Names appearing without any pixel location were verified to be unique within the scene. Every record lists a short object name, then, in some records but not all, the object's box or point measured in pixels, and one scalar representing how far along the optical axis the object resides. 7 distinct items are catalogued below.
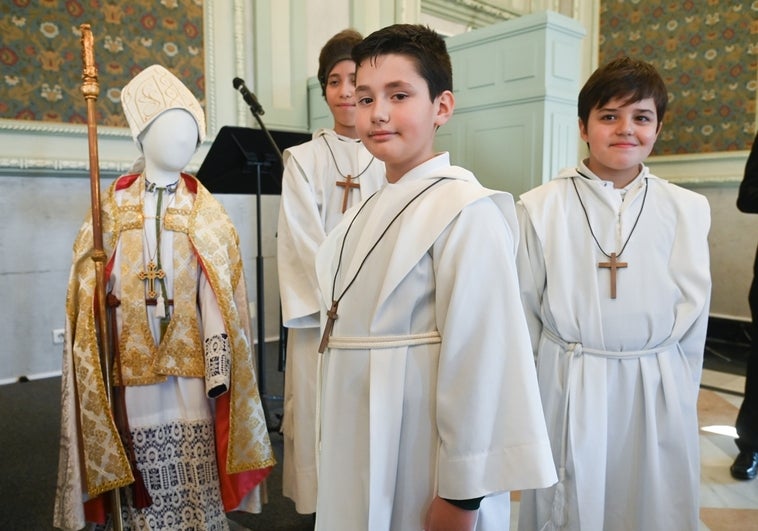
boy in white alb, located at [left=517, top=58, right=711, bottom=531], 1.48
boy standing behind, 1.82
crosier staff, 1.58
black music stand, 2.70
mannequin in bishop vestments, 1.62
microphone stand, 2.66
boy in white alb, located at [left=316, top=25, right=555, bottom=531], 0.95
